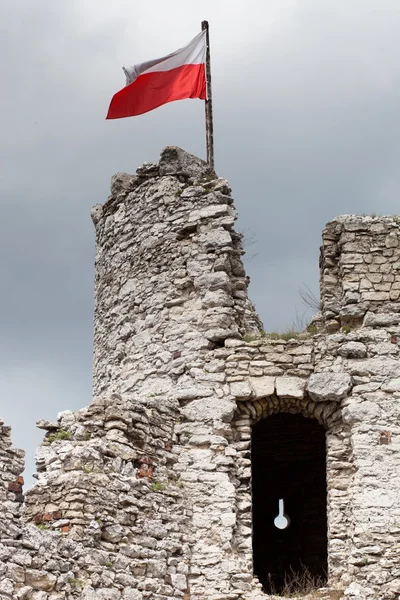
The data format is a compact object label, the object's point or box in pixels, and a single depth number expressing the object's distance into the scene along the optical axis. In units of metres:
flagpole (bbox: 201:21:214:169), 16.24
